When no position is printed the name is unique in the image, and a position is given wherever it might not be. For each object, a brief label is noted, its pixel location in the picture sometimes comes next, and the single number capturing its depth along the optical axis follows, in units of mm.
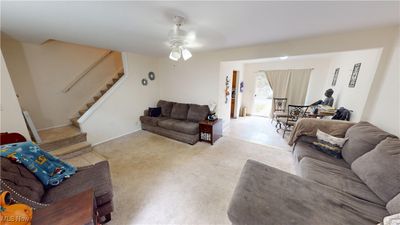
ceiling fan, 1660
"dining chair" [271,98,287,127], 5148
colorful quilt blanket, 1233
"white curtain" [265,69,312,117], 4777
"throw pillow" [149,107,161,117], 4150
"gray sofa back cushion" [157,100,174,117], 4190
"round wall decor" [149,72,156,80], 4379
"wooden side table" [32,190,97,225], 851
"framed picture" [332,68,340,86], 3683
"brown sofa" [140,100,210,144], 3277
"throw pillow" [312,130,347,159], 1894
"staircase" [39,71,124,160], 2620
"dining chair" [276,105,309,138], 3768
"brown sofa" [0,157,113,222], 1065
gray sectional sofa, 1035
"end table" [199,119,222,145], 3207
